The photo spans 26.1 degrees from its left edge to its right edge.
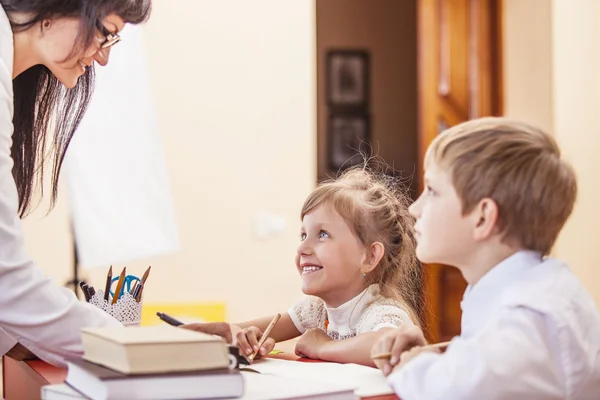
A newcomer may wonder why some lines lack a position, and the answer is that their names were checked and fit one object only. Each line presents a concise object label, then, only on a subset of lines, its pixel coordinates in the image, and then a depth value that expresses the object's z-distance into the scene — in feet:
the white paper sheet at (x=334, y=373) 5.36
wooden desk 5.68
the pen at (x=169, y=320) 5.86
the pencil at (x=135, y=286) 6.59
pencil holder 6.52
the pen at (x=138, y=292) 6.57
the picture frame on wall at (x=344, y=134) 27.46
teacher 5.68
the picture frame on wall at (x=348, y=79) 27.66
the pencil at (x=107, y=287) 6.57
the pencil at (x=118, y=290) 6.55
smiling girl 7.10
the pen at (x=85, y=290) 6.66
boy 4.83
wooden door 20.70
